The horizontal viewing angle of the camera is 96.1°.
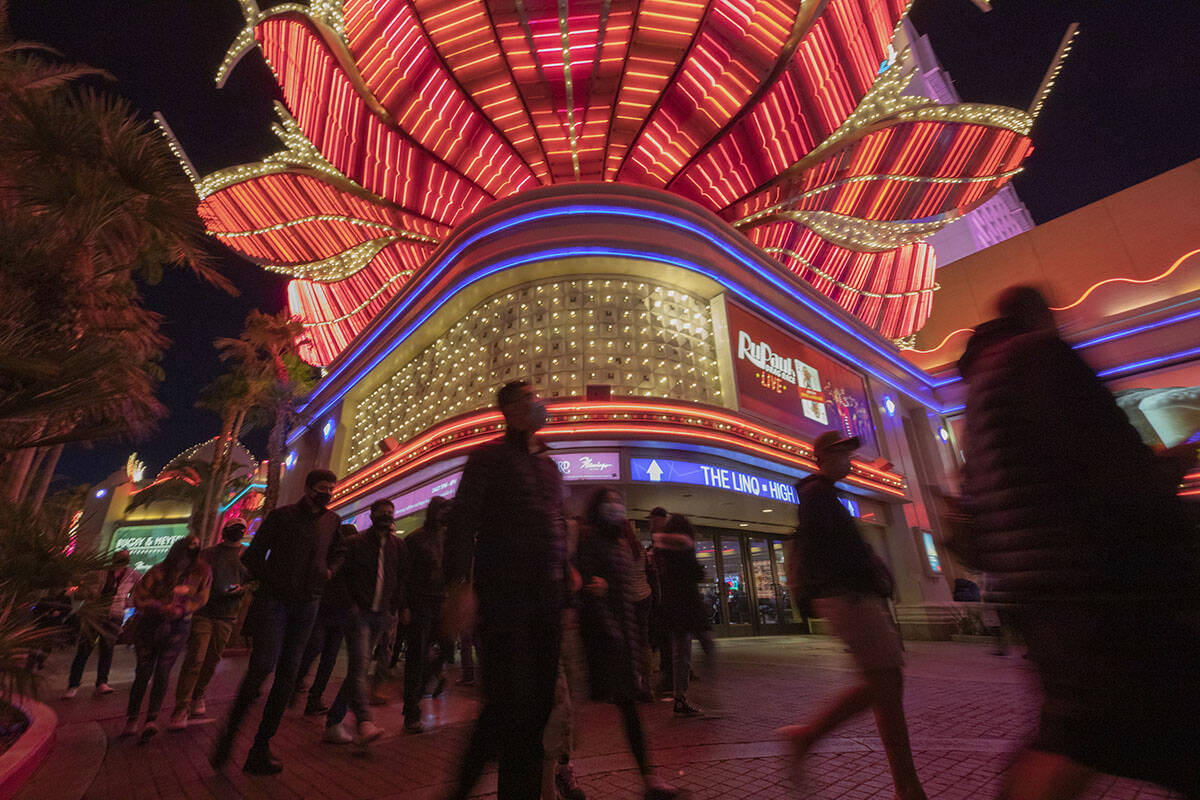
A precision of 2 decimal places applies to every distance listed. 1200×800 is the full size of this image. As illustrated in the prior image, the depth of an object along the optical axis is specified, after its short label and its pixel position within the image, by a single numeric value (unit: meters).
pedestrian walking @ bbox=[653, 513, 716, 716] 5.36
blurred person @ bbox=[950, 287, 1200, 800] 1.31
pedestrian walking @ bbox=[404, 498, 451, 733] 4.98
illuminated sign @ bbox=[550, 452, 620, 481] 10.48
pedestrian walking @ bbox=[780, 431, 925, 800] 2.62
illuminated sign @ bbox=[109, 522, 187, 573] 49.88
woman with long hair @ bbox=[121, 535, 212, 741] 5.11
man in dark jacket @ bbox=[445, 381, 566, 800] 1.94
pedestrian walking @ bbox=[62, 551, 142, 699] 7.39
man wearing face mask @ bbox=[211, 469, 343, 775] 3.79
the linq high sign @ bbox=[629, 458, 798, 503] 10.70
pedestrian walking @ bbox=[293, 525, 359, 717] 4.64
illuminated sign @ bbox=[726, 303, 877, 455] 13.31
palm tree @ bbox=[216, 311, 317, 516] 21.55
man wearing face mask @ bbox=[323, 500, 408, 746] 4.30
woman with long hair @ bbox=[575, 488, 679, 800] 2.81
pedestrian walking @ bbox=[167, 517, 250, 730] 5.39
